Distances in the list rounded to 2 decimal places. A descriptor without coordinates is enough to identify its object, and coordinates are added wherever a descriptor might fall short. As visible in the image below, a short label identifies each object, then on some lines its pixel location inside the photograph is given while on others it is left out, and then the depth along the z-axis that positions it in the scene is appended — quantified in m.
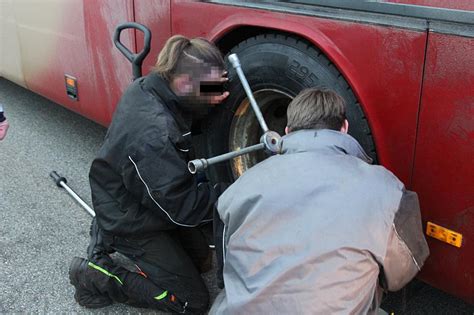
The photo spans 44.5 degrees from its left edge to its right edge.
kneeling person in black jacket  2.29
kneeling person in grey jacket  1.51
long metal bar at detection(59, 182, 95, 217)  3.40
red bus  1.84
